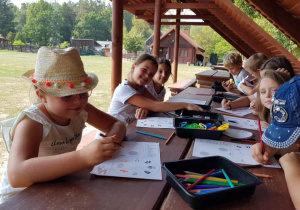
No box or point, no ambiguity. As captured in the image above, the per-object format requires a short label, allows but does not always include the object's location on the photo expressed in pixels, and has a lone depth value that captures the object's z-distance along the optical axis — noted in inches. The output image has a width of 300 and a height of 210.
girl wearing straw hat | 31.4
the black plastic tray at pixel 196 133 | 49.9
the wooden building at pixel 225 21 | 126.6
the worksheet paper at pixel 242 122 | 63.9
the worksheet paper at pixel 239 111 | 80.5
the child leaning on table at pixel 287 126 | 34.1
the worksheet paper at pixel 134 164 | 33.3
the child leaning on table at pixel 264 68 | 79.2
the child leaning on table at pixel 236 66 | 142.0
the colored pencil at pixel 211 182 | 30.5
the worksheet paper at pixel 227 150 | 41.1
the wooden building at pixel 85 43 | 1608.0
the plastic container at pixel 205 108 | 73.3
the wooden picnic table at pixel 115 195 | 26.2
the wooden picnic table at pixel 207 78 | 235.9
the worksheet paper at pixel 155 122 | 58.5
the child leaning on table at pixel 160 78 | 109.9
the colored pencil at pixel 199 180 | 29.3
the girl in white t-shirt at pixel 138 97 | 72.5
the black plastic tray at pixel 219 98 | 97.4
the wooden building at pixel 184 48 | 1241.4
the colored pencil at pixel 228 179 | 29.8
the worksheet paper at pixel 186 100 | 92.8
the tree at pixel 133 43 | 1628.1
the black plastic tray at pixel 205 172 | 26.2
